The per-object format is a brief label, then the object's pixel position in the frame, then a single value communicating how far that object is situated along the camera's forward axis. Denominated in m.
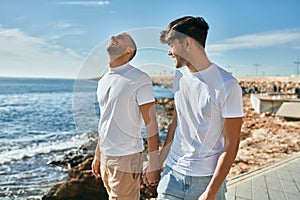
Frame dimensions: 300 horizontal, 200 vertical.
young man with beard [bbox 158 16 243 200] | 1.31
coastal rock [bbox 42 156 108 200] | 5.02
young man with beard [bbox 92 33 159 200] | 1.75
